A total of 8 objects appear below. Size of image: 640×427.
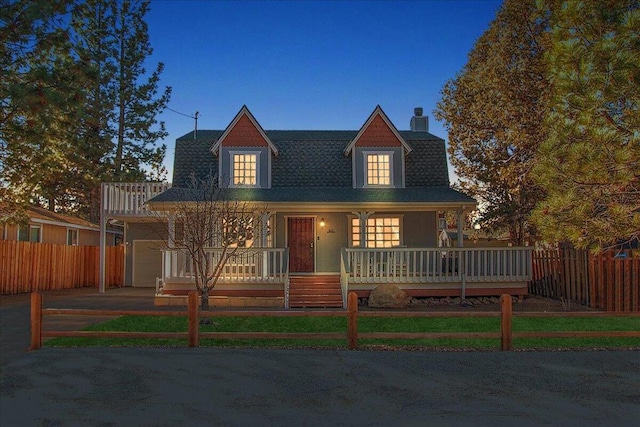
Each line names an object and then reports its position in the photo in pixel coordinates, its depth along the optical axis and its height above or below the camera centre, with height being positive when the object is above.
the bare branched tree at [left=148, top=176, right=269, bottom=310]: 13.30 +0.45
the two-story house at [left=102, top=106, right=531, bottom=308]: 16.86 +1.06
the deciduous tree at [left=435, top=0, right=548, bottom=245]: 19.52 +5.01
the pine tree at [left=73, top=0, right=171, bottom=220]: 29.91 +7.89
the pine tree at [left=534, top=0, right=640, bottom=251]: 9.29 +2.05
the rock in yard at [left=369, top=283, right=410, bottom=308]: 15.81 -1.73
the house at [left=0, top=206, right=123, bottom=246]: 23.11 +0.48
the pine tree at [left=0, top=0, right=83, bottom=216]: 10.40 +3.40
